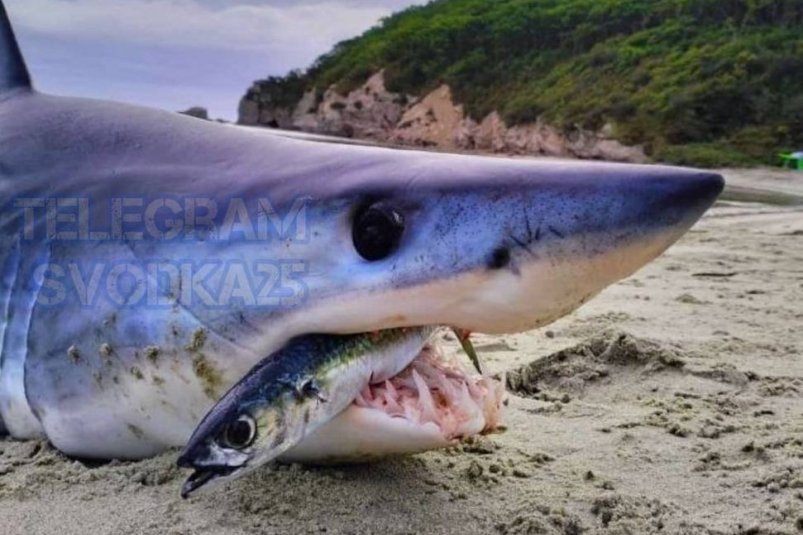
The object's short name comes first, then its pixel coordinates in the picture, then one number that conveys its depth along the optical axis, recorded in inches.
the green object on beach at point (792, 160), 609.0
